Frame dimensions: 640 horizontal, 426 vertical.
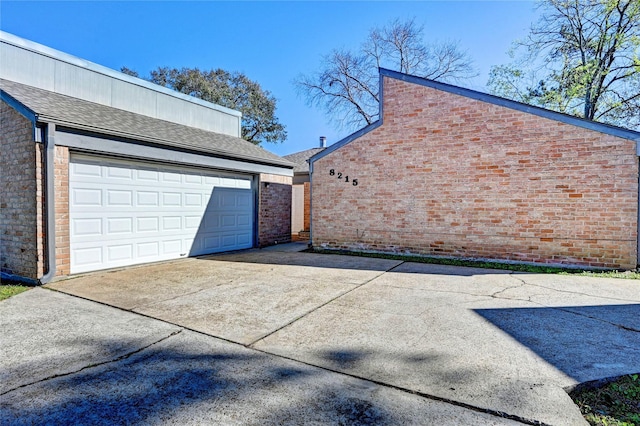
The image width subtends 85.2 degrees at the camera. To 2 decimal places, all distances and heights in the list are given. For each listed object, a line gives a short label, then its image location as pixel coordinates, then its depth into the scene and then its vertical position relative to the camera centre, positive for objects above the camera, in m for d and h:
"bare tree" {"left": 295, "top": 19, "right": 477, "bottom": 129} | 21.02 +8.68
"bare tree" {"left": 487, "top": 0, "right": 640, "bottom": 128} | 14.66 +6.89
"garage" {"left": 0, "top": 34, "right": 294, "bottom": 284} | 5.90 +0.62
